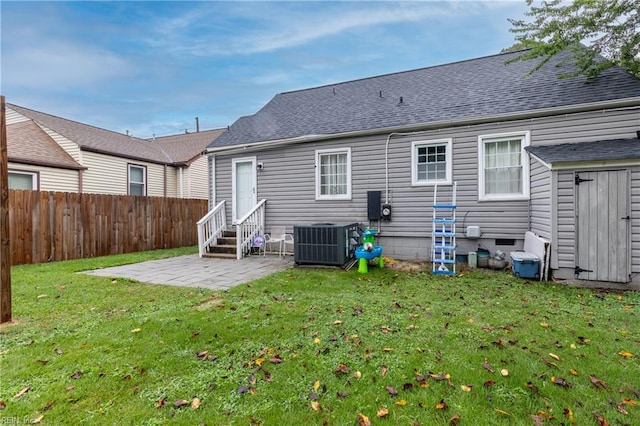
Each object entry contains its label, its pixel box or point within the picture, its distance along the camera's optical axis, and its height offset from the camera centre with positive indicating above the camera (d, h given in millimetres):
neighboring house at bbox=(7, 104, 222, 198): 10664 +1922
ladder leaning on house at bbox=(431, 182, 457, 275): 6499 -618
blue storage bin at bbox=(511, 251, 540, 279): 5770 -1112
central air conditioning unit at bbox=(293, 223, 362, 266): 6898 -840
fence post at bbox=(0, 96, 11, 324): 3529 -283
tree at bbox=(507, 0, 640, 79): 6488 +3735
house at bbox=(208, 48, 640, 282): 5363 +1118
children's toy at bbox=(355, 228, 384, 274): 6566 -969
